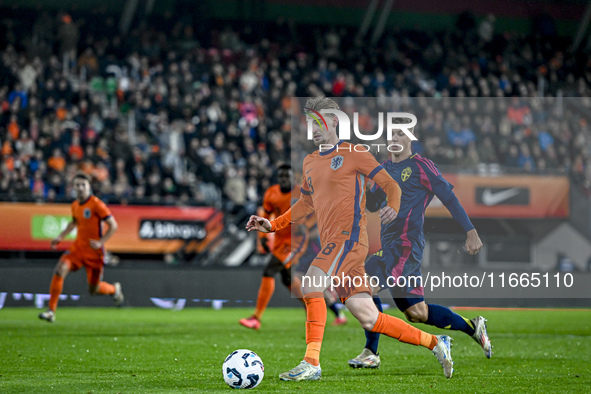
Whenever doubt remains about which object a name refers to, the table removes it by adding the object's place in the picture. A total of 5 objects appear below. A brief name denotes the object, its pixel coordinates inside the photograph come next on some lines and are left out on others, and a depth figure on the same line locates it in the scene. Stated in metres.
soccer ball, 12.45
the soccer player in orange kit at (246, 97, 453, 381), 13.16
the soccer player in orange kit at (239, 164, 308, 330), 23.41
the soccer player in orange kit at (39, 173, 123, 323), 23.69
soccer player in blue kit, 14.47
